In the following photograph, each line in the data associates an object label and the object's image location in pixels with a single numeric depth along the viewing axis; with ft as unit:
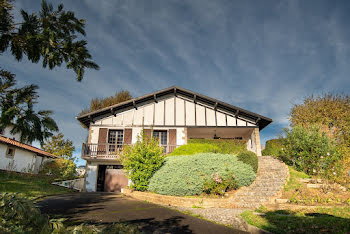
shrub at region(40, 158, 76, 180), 66.37
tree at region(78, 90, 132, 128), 91.29
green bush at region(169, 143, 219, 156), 41.75
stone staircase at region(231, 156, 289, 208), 26.09
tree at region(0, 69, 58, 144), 10.75
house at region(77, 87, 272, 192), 53.01
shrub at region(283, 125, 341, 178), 33.47
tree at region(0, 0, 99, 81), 12.16
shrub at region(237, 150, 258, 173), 34.68
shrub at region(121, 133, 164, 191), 34.63
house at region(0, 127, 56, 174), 61.67
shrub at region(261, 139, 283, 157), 58.82
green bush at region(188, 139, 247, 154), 54.90
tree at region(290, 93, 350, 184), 53.01
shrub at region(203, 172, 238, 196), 28.89
